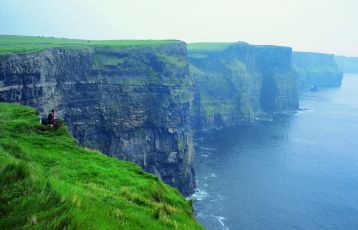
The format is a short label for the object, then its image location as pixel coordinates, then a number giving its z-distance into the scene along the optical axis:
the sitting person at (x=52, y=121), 30.93
